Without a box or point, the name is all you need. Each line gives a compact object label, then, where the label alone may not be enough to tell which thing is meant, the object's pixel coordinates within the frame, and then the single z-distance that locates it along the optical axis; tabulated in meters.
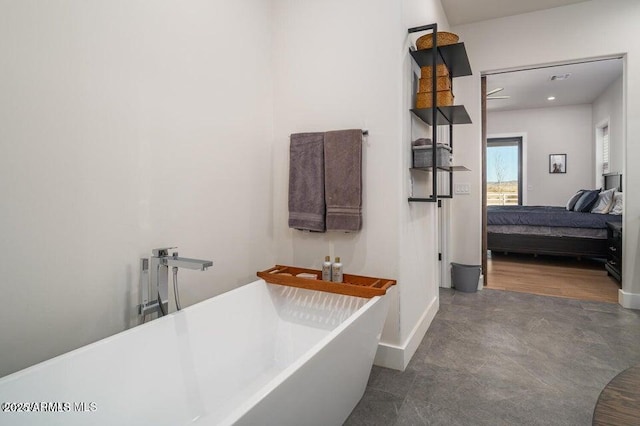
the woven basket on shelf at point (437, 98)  2.23
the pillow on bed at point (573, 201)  5.71
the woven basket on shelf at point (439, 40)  2.22
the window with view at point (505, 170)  7.58
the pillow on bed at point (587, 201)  5.30
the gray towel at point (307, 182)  2.18
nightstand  3.58
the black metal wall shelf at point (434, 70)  2.14
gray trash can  3.62
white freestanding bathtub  0.99
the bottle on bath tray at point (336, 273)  2.01
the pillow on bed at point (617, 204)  4.79
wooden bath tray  1.78
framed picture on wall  7.09
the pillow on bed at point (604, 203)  4.98
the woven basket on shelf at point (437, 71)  2.25
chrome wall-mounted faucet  1.47
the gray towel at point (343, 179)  2.08
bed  4.63
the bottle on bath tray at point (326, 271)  2.03
